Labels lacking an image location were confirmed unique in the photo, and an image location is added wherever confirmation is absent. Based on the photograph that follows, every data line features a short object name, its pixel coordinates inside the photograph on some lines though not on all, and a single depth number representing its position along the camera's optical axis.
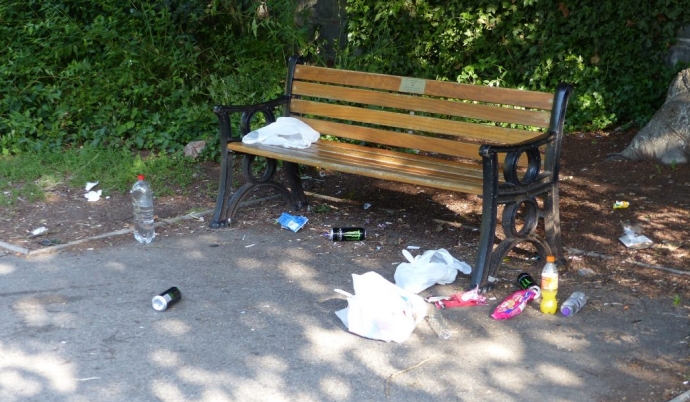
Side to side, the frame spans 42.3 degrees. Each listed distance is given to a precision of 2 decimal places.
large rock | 7.14
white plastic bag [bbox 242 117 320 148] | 5.94
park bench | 4.77
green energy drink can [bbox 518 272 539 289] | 4.70
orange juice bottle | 4.41
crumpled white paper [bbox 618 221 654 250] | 5.40
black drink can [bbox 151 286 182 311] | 4.52
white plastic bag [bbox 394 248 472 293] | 4.76
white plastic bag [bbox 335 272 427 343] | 4.22
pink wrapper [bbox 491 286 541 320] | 4.43
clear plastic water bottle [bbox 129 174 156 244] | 5.70
